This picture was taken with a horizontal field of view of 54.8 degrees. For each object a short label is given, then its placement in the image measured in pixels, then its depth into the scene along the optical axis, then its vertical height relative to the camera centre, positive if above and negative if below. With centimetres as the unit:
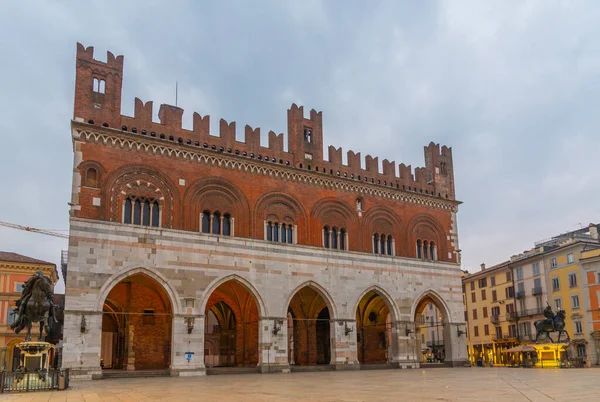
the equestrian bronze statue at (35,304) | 1909 +78
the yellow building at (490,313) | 5462 +76
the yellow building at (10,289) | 4669 +313
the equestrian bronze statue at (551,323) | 3130 -16
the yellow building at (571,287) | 4578 +268
